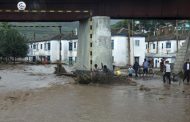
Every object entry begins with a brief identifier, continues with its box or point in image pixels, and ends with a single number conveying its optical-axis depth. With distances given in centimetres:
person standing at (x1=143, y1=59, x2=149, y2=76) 2590
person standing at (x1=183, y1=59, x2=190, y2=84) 2077
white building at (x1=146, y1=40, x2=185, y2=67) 5711
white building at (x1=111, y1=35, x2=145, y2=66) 5454
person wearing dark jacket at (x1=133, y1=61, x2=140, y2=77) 2610
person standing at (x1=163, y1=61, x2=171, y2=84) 2012
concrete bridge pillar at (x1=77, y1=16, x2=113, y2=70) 2189
